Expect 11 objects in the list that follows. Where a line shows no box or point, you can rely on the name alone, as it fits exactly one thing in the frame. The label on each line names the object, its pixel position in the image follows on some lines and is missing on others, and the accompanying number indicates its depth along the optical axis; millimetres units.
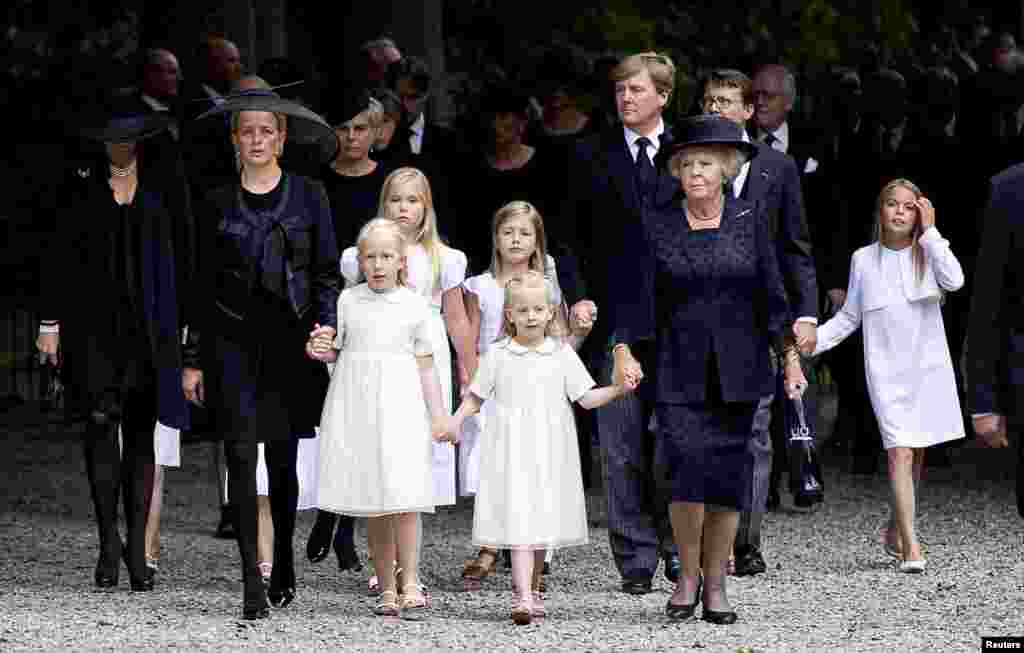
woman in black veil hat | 20422
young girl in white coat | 21547
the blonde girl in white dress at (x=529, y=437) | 18391
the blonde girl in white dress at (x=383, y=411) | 18656
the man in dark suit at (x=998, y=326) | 15016
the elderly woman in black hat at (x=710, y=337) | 17922
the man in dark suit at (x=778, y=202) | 19828
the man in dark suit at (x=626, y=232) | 20250
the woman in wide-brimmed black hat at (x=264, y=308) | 18906
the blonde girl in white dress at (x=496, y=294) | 20594
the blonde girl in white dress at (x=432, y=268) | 20328
